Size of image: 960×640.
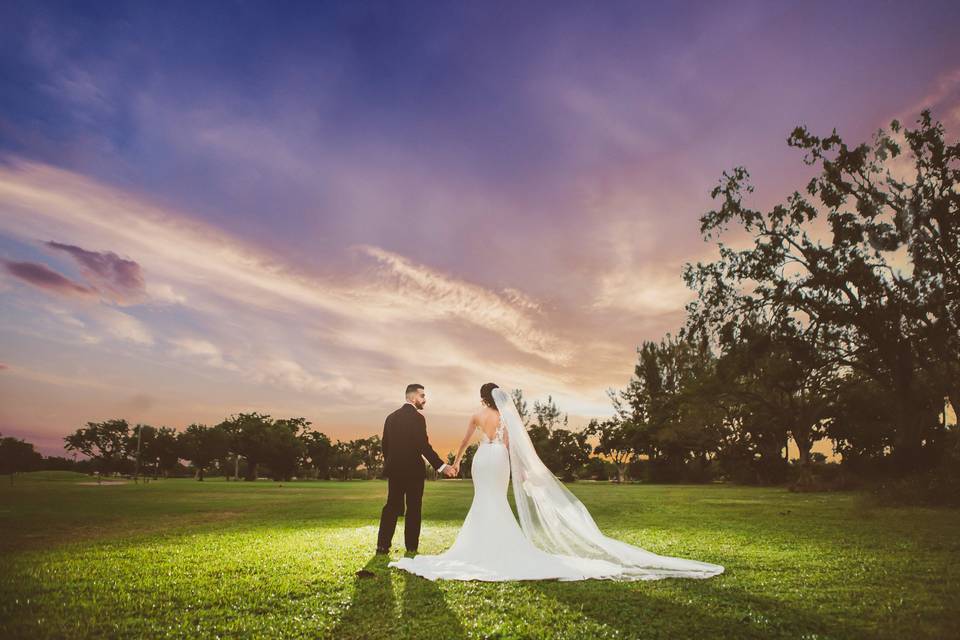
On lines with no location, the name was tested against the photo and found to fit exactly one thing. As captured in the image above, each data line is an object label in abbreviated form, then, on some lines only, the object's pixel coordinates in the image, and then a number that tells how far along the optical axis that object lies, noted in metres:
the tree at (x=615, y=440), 75.31
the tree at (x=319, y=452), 109.98
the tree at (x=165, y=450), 100.25
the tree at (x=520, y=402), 85.06
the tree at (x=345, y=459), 113.62
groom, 9.90
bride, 8.04
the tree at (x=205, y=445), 95.06
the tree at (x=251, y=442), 96.44
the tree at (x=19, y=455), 70.38
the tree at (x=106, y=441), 102.62
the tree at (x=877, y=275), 24.58
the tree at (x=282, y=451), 97.56
